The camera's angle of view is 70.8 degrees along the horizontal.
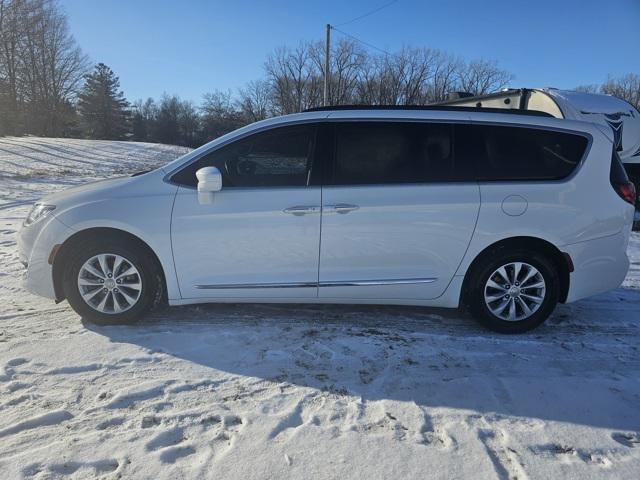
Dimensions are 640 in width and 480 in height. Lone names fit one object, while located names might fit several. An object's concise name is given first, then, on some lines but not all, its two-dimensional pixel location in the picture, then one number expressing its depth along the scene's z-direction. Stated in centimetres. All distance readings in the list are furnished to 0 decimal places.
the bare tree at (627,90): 5858
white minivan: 372
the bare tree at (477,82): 5913
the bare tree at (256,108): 6275
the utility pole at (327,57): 2647
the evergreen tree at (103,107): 6712
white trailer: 873
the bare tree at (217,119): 6769
